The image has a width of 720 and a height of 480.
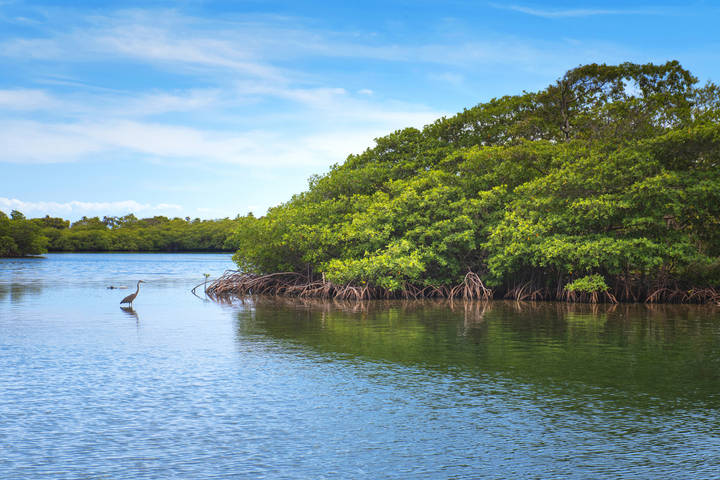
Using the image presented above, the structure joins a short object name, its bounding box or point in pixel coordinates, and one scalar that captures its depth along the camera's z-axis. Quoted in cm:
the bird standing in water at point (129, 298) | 2434
